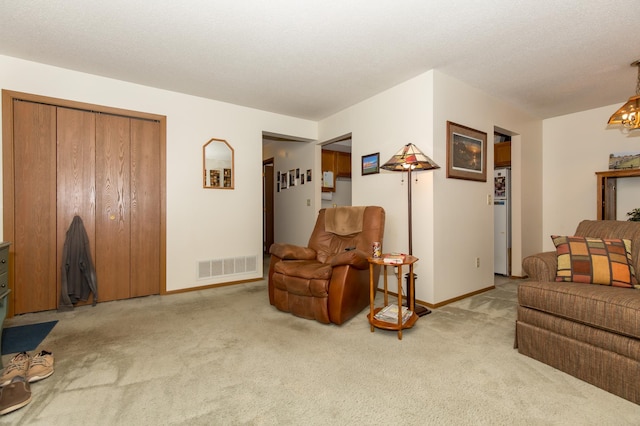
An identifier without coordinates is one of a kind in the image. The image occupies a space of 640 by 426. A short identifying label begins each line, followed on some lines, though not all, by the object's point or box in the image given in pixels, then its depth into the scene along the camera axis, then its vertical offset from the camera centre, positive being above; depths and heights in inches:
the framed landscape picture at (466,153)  124.5 +26.0
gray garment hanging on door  116.5 -22.7
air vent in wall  149.3 -28.4
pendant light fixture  113.3 +38.2
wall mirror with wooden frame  149.9 +24.9
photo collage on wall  200.2 +24.3
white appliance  169.6 -5.5
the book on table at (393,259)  91.4 -15.0
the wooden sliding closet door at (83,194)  111.6 +8.0
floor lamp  105.2 +17.5
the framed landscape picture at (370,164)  142.2 +23.7
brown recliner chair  98.2 -20.0
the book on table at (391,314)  95.0 -33.6
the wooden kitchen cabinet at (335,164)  212.8 +35.3
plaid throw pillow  75.0 -13.3
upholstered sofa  60.2 -25.9
